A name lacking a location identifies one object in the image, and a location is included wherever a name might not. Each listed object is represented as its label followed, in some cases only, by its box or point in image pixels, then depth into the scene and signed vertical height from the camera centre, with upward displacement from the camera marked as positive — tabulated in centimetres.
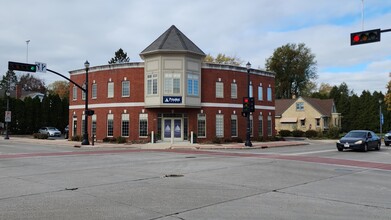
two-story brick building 3453 +302
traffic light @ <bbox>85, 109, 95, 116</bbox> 3224 +129
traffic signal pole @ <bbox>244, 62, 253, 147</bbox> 3086 -27
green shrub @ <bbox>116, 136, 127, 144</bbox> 3525 -127
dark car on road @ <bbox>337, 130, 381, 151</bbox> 2527 -104
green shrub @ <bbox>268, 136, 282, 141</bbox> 4085 -132
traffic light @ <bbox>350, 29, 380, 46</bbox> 1695 +414
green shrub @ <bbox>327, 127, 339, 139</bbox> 5109 -96
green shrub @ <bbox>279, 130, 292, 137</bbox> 5584 -103
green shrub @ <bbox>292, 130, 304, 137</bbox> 5703 -105
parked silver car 5122 -58
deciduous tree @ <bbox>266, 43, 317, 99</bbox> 7962 +1311
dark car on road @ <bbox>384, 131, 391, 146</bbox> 3497 -124
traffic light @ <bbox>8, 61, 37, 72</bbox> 2598 +438
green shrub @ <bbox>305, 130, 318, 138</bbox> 5316 -113
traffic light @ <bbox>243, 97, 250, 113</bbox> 3064 +181
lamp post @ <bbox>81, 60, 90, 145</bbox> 3259 -69
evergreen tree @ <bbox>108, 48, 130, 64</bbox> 8188 +1553
